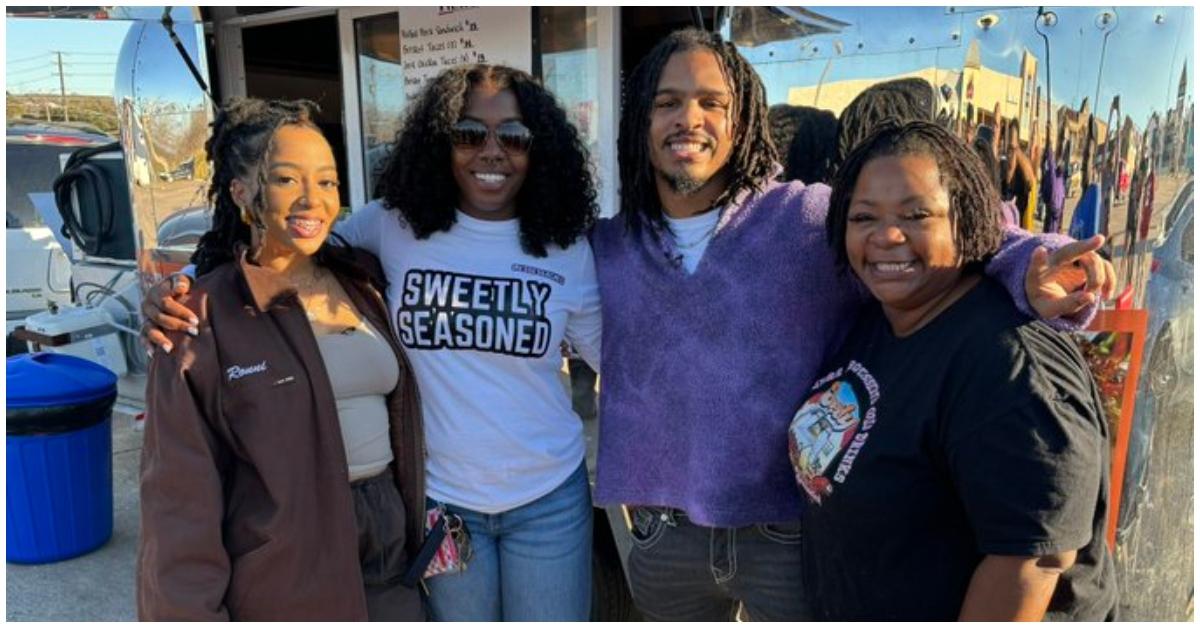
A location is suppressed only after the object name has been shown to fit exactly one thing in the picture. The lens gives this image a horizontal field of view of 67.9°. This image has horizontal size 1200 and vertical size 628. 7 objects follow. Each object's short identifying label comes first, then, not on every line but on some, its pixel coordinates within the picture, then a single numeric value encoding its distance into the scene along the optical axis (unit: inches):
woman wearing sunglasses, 76.5
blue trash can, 147.8
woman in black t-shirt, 50.8
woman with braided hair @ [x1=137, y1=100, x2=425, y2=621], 65.4
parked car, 294.2
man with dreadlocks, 70.8
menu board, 142.4
